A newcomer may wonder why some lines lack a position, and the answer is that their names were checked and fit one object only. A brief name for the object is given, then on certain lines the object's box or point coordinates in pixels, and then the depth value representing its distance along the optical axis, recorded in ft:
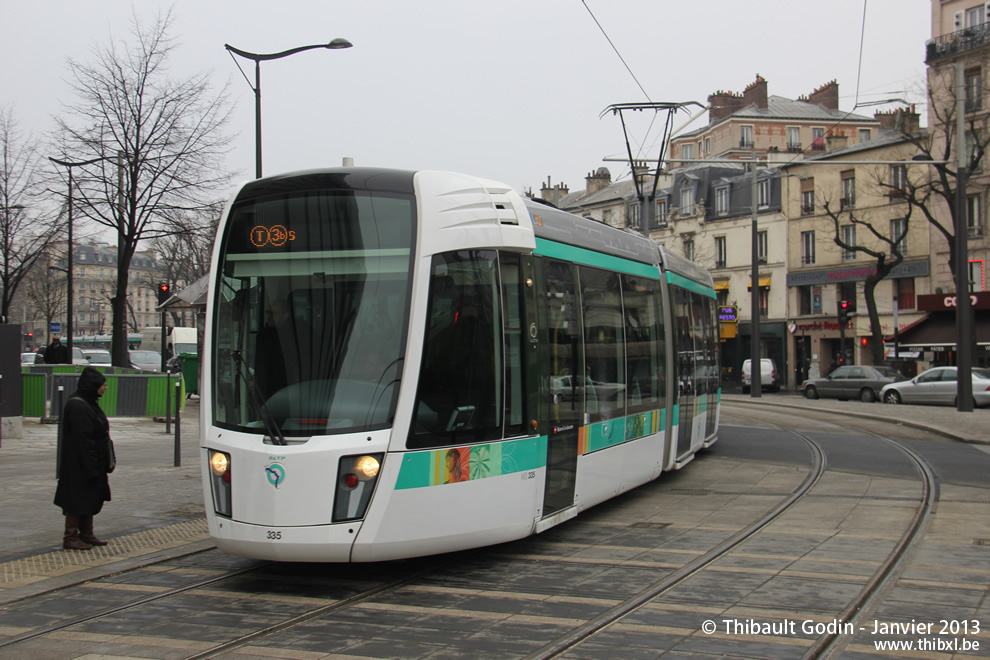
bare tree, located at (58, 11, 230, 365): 88.53
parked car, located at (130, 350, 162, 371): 132.61
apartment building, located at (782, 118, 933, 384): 145.18
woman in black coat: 26.58
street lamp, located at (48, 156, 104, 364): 105.16
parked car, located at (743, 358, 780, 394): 150.11
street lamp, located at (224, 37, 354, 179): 53.26
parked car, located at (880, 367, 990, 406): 94.79
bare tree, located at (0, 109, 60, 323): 102.22
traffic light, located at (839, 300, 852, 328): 124.36
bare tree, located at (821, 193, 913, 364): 128.06
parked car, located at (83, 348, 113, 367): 133.90
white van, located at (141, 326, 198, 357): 158.61
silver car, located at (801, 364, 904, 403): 116.47
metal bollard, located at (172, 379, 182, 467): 44.51
